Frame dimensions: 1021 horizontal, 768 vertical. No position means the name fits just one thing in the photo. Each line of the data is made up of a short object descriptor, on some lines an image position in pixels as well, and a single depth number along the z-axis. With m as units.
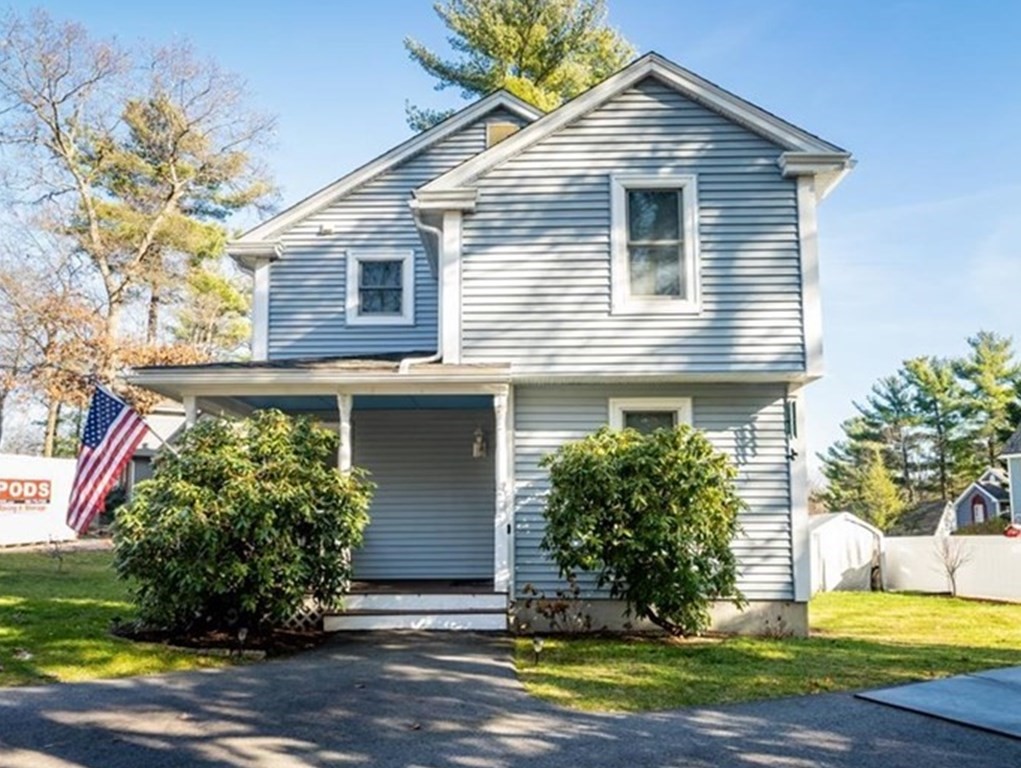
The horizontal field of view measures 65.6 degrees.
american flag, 8.37
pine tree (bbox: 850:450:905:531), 36.22
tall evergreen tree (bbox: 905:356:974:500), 41.75
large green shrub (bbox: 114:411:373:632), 7.73
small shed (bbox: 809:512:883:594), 18.36
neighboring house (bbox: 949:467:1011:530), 33.81
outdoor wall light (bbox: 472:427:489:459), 11.52
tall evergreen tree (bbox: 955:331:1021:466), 39.81
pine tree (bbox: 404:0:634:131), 23.48
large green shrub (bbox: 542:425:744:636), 8.46
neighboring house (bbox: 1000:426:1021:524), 27.56
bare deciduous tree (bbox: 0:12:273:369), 25.72
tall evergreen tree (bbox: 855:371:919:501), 45.53
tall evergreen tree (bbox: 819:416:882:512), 44.81
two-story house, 9.60
